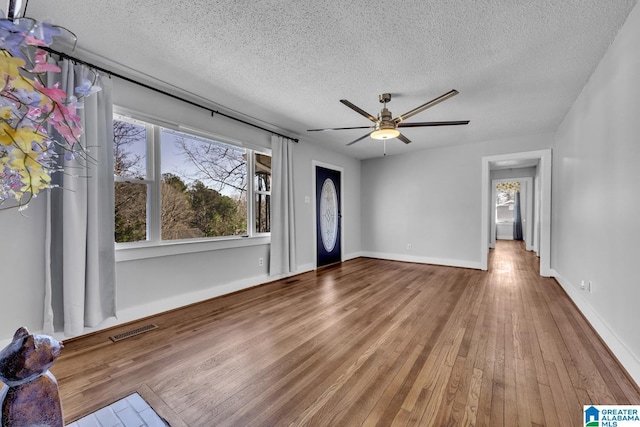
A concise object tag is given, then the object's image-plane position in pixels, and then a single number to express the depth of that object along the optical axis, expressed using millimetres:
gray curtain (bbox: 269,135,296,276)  4078
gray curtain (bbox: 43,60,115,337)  2158
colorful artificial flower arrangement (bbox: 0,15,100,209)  427
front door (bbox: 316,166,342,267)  5285
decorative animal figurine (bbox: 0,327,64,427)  533
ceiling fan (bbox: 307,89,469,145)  2795
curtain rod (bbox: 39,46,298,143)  2163
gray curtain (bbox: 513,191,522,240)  9787
